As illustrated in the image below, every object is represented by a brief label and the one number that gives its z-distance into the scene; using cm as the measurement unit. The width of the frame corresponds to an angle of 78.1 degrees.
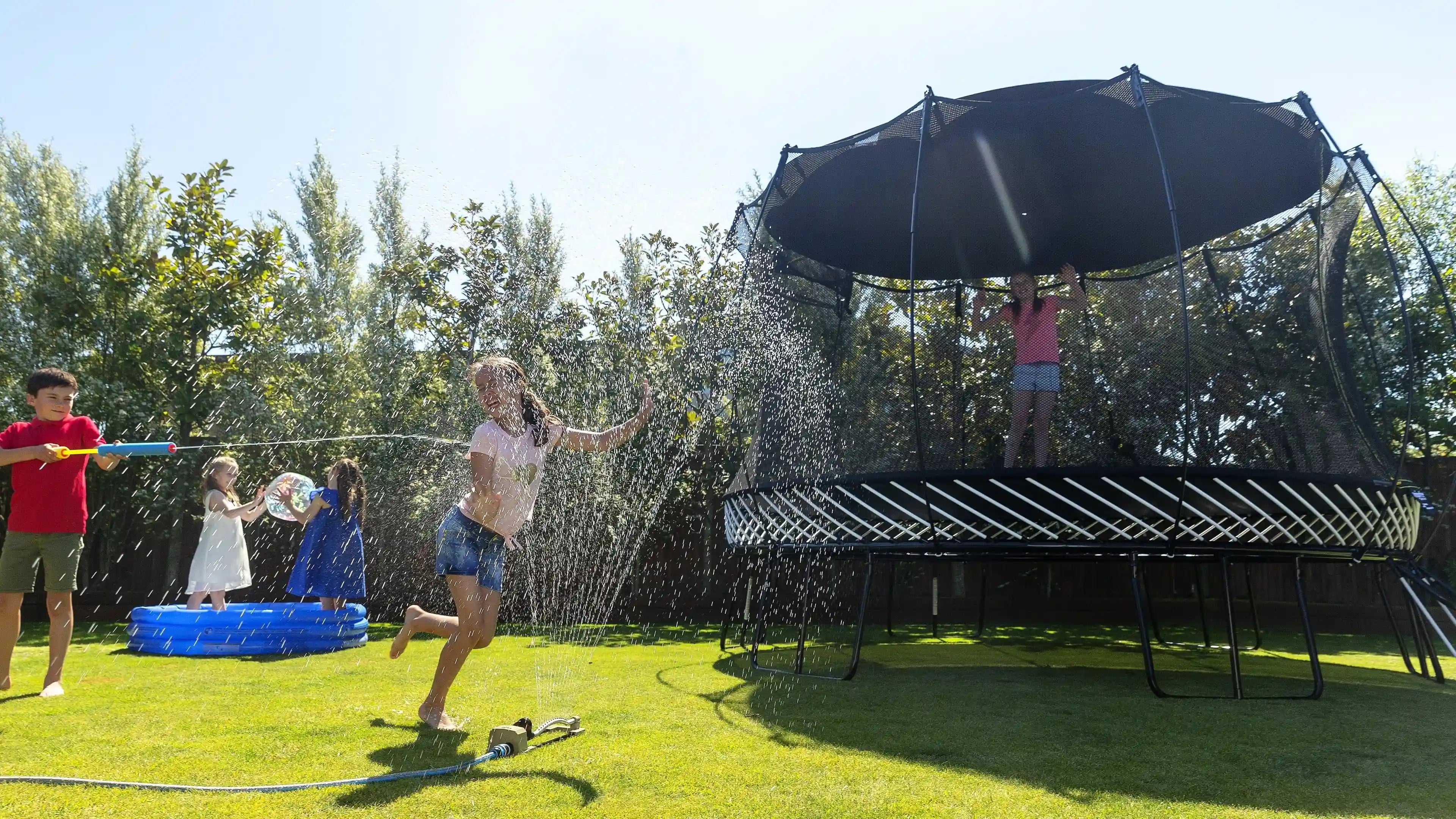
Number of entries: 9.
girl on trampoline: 575
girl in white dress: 686
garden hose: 241
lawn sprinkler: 281
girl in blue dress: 694
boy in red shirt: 405
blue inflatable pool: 596
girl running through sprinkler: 317
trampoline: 424
